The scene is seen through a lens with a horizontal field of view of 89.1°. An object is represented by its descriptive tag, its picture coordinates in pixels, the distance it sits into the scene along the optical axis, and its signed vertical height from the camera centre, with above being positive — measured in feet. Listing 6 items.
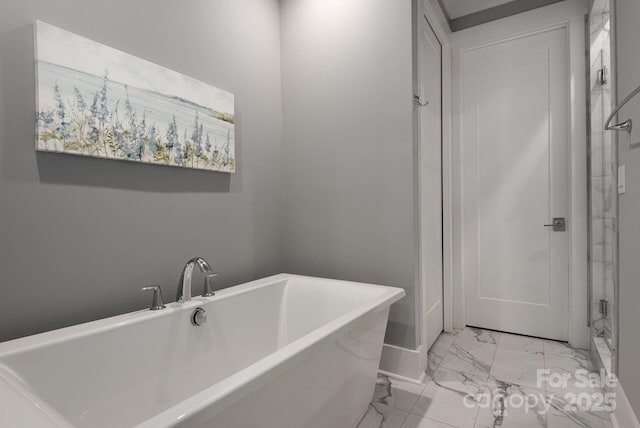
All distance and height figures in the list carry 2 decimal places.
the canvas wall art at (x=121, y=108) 4.15 +1.61
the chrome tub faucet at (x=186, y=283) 5.00 -1.09
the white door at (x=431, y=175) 6.98 +0.86
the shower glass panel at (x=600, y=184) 6.90 +0.54
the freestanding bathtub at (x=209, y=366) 2.63 -1.76
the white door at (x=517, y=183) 8.00 +0.69
